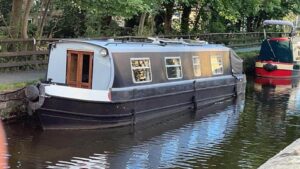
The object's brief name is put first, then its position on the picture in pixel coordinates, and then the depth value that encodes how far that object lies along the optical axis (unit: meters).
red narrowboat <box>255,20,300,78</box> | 26.89
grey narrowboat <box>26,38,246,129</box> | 11.27
